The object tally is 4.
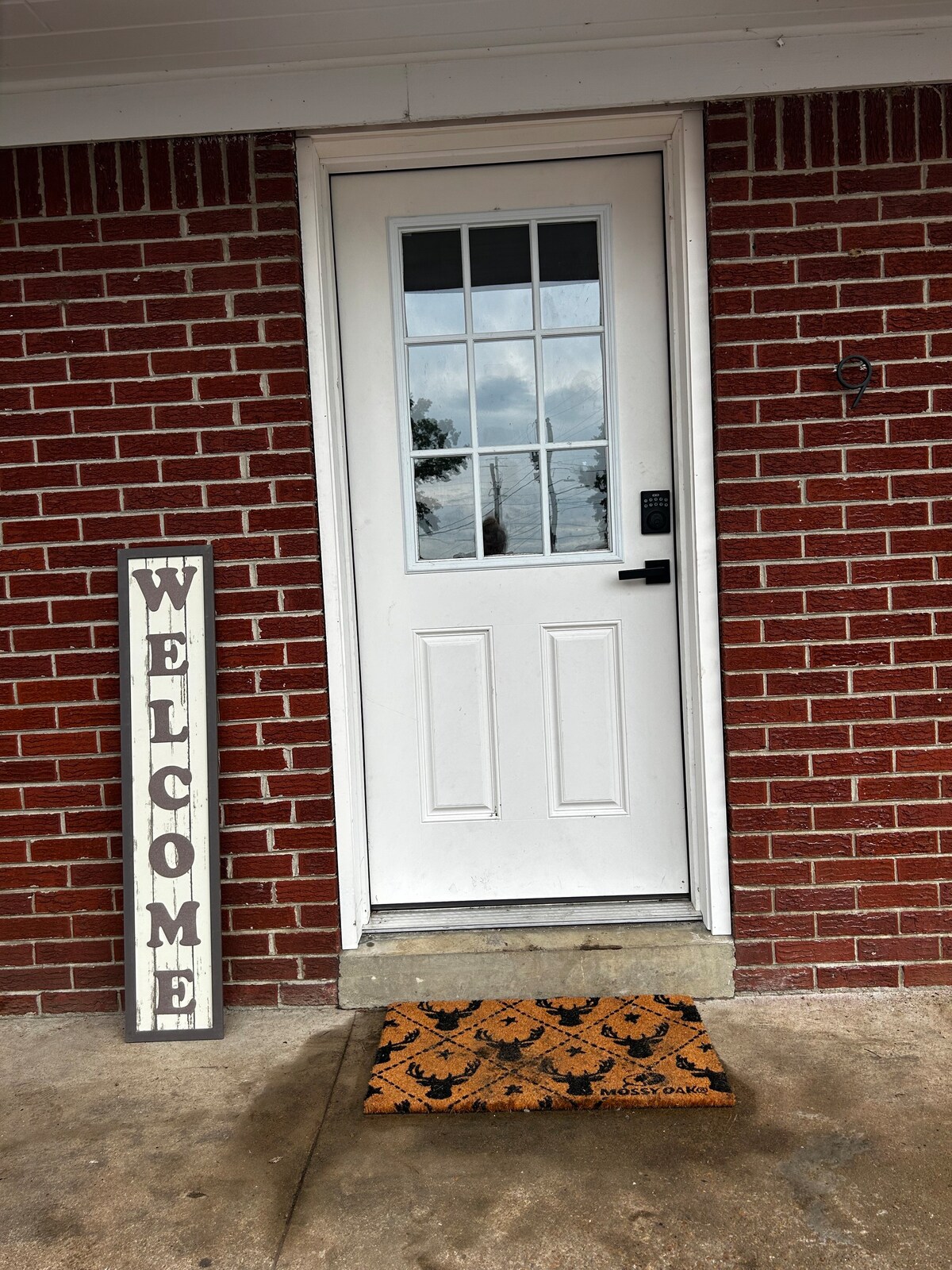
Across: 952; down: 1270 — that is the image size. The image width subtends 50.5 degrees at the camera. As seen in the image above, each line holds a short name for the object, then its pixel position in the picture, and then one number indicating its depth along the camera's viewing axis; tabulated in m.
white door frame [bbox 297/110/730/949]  2.90
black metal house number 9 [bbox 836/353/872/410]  2.86
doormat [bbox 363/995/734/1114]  2.46
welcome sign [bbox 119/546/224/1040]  2.92
